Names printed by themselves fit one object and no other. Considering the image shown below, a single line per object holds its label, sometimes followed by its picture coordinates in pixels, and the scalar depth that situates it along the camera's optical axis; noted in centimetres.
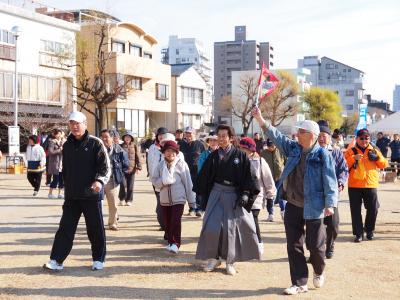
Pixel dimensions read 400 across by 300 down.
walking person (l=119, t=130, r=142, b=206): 1227
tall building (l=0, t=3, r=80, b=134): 3162
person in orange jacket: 822
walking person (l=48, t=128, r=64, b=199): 1340
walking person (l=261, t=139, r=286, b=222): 1018
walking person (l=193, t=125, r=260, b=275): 611
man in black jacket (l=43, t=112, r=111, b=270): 610
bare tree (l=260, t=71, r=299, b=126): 5909
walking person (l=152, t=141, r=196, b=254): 716
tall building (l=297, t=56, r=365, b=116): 10312
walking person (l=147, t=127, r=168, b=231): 806
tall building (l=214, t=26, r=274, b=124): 11156
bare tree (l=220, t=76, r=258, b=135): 6619
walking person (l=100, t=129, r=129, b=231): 893
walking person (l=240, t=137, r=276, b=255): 737
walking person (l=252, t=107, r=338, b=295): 532
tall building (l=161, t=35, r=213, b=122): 12269
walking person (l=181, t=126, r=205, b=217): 1118
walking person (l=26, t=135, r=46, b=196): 1334
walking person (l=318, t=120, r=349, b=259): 668
